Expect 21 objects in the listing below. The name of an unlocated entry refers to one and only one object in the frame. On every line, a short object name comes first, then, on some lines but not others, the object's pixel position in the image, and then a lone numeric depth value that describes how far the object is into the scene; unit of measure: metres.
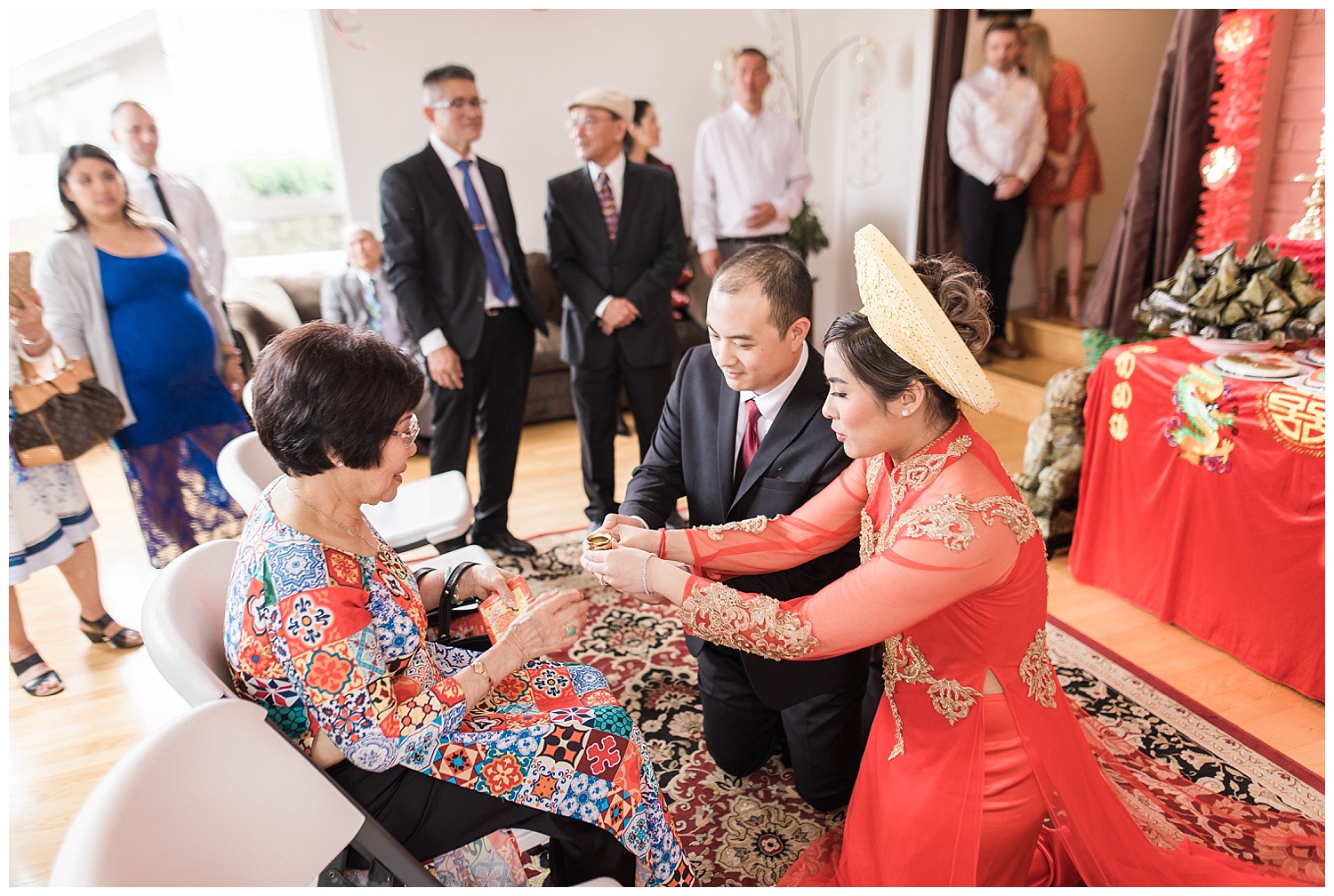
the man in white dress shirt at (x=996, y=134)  4.68
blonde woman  4.82
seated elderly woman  1.19
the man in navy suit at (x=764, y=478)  1.82
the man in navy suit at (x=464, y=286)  3.11
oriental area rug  1.82
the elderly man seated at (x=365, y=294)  4.30
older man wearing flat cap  3.40
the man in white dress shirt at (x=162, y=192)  3.68
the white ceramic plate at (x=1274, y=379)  2.29
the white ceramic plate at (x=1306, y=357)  2.35
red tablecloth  2.23
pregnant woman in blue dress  2.70
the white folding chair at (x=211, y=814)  0.87
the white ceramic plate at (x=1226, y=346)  2.55
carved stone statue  2.98
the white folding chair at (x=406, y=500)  1.86
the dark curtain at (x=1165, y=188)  3.29
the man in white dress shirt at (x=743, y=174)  4.95
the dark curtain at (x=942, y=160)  4.80
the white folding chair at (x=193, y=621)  1.13
